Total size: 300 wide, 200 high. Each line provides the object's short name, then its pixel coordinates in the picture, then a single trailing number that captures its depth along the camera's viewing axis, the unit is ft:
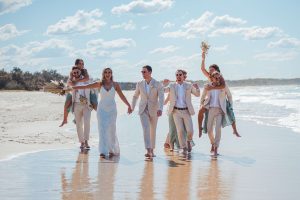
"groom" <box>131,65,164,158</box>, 35.86
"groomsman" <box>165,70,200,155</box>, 37.65
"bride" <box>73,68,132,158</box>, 35.50
